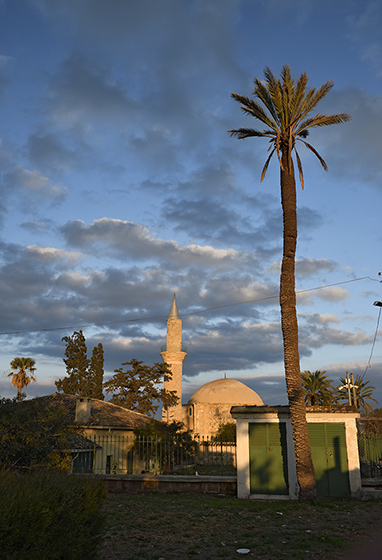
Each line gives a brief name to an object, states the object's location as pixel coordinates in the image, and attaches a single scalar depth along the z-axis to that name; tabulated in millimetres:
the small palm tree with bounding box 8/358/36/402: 47125
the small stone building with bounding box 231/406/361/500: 15320
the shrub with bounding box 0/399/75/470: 9797
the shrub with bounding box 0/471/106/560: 4695
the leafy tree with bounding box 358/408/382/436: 43184
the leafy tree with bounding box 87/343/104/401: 48906
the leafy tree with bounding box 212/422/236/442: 45631
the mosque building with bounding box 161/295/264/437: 48812
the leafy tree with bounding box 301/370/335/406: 52938
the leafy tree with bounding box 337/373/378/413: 53312
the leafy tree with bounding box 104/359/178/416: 48875
